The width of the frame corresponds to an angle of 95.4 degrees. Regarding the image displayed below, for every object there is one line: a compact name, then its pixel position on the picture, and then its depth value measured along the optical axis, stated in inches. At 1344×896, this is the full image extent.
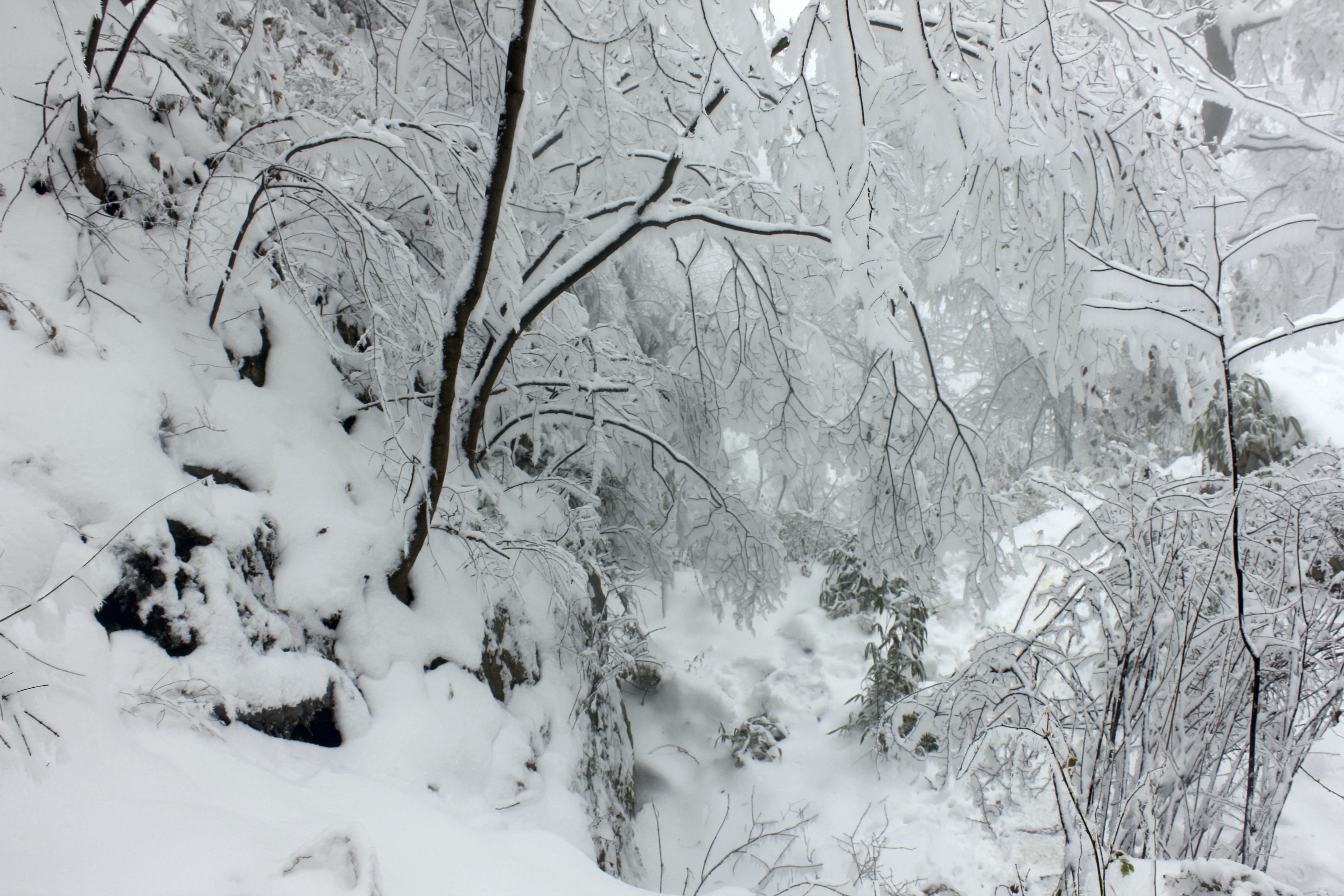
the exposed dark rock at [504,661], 101.7
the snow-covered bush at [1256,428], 160.9
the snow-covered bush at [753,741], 181.3
